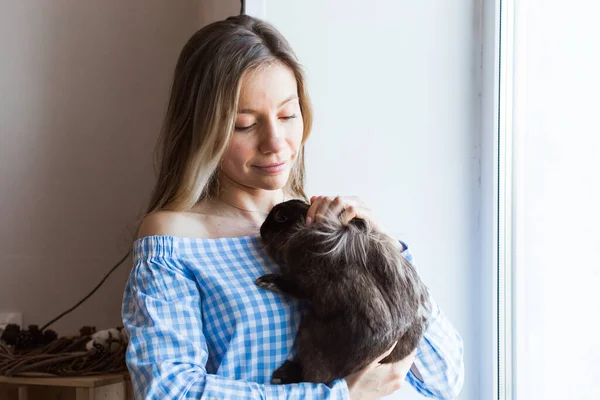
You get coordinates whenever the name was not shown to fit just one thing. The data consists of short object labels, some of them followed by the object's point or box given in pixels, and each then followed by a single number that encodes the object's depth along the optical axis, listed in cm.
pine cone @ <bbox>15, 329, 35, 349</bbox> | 205
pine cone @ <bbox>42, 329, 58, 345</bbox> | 210
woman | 122
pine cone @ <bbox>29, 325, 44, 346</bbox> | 209
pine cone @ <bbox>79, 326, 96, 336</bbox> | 214
